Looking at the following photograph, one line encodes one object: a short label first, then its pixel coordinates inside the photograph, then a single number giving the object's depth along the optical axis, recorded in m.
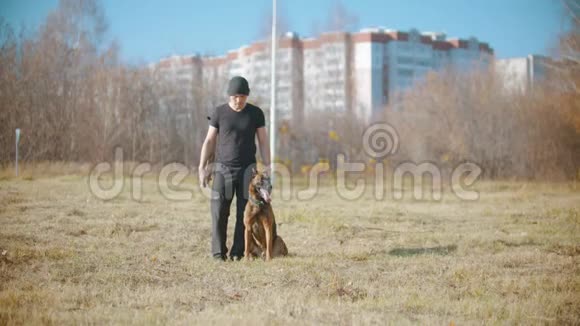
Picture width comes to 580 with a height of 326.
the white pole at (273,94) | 22.48
